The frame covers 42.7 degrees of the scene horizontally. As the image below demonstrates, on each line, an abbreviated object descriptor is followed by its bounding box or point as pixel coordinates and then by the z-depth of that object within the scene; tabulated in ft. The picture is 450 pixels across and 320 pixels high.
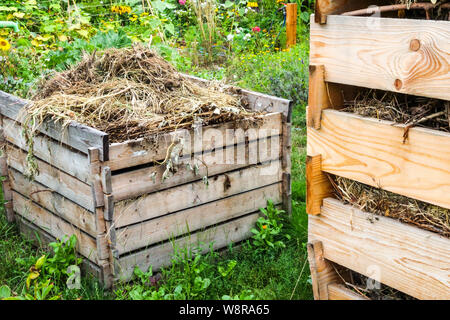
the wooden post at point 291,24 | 24.93
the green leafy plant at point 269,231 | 10.67
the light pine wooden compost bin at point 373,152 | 6.51
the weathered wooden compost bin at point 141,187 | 9.10
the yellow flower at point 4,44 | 15.48
